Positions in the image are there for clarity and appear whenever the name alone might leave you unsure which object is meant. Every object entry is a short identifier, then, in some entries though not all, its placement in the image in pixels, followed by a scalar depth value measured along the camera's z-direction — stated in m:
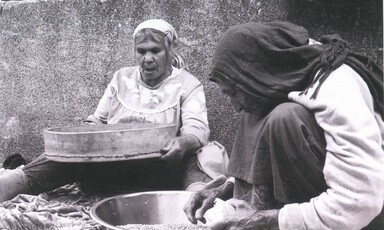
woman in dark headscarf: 1.75
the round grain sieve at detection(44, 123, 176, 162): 3.04
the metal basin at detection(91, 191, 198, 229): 2.63
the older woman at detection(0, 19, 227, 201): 3.44
